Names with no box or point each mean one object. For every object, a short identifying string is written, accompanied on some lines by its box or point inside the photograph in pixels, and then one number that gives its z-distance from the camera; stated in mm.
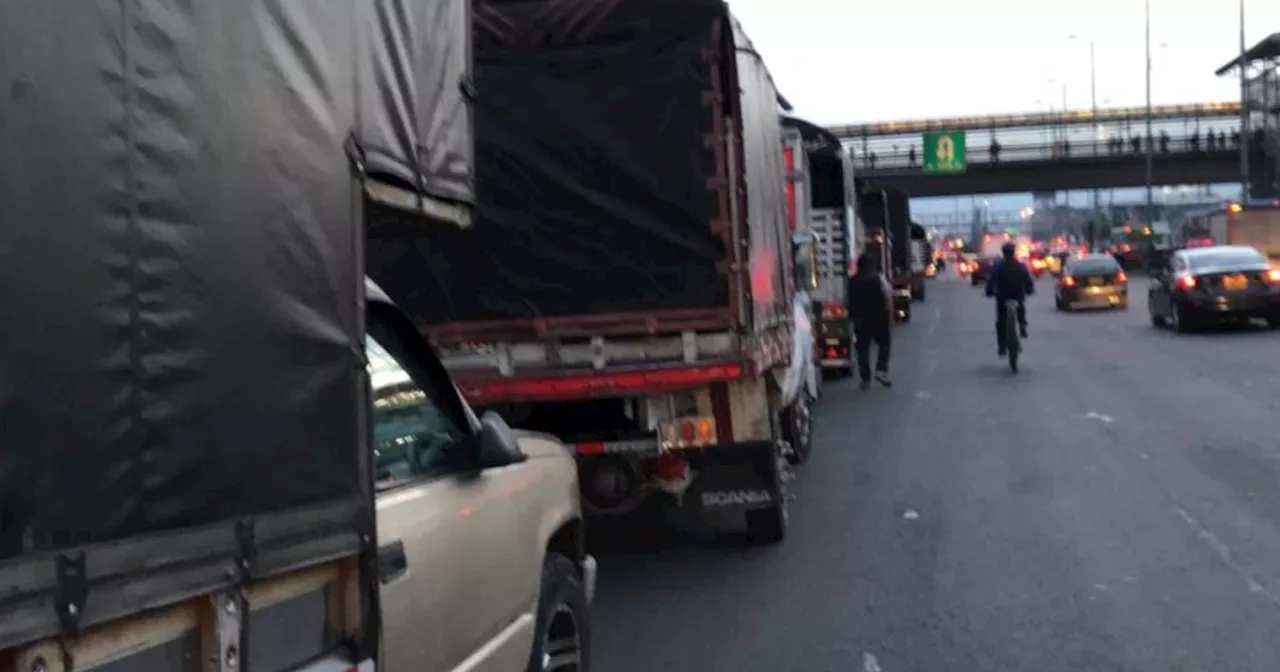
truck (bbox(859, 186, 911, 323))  32719
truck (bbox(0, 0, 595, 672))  2703
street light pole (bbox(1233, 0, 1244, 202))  61422
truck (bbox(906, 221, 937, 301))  46766
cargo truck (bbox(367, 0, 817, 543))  8766
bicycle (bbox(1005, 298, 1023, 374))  20922
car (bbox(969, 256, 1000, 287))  66775
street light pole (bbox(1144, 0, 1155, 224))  65000
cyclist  21094
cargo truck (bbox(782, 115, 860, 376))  17000
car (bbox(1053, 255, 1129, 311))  38062
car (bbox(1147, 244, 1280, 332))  27078
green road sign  66062
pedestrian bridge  68875
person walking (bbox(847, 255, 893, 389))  19641
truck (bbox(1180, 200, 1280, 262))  39438
